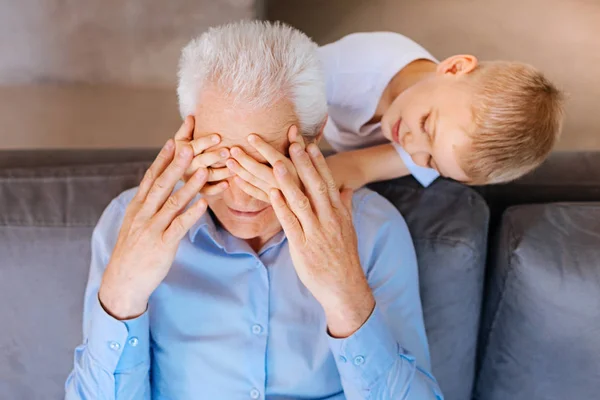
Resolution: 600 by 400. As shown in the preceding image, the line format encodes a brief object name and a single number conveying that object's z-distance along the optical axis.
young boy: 1.21
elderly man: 1.02
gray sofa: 1.28
